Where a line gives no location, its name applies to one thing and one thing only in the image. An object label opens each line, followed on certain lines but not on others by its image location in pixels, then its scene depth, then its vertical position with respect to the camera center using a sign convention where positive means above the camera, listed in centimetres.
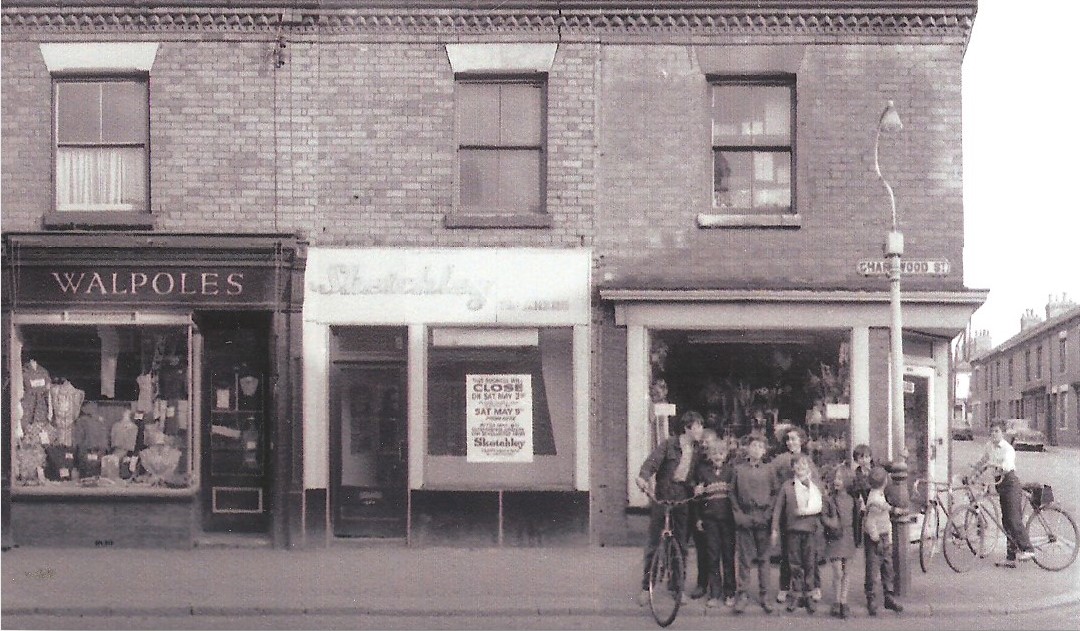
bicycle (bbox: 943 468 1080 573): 1294 -185
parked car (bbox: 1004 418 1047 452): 1533 -102
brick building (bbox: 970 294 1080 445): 1593 -15
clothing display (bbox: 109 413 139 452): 1434 -83
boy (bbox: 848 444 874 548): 1104 -110
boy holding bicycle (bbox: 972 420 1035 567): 1293 -143
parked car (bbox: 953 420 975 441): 1506 -86
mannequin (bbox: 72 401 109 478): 1432 -83
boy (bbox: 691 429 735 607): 1079 -146
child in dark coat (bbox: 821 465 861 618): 1045 -156
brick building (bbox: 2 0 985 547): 1398 +153
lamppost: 1091 -53
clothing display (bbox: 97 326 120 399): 1422 +16
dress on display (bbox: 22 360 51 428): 1431 -38
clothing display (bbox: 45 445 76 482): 1429 -113
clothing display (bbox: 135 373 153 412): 1429 -29
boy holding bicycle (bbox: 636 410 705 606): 1064 -104
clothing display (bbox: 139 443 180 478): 1427 -111
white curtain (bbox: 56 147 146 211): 1436 +234
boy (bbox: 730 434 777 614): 1074 -132
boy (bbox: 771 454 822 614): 1051 -143
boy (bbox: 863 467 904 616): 1060 -161
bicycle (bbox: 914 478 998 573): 1255 -161
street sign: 1388 +119
